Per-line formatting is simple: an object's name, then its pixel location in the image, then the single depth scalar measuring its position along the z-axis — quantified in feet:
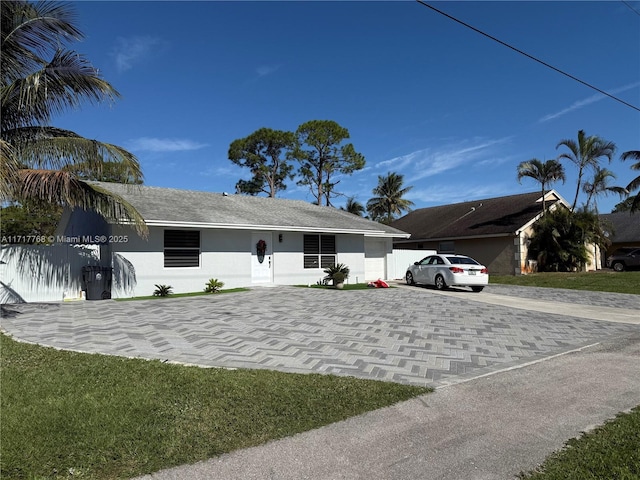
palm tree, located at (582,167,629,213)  89.40
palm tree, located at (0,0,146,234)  30.76
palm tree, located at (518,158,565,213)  87.45
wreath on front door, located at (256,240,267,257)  56.80
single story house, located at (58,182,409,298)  46.88
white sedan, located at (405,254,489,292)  54.95
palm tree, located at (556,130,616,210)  87.35
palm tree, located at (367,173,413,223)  150.10
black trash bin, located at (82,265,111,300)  44.16
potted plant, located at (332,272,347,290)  57.31
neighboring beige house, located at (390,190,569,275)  85.56
